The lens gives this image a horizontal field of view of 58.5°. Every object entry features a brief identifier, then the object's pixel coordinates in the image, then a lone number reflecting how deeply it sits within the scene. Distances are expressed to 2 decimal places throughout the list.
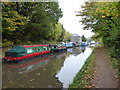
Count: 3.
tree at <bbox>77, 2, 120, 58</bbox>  8.65
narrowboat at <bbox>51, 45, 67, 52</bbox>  18.95
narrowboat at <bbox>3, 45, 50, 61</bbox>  10.05
